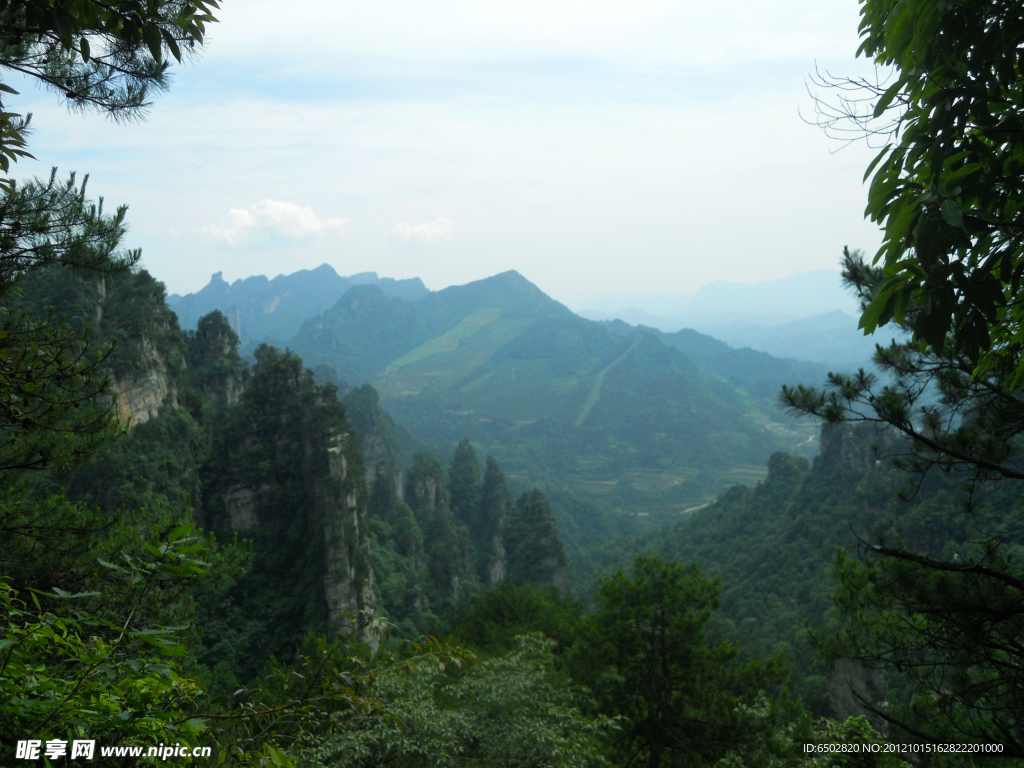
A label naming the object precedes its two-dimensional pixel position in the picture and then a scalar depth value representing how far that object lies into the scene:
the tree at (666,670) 10.68
